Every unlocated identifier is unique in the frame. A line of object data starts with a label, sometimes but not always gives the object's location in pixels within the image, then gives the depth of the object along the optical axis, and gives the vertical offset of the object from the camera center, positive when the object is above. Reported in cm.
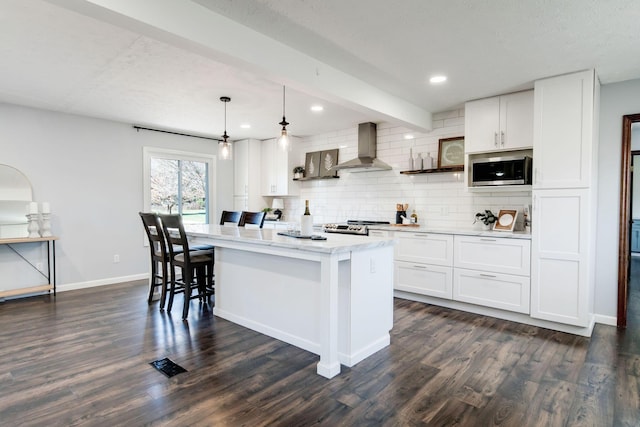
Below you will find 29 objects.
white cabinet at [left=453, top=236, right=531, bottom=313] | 348 -67
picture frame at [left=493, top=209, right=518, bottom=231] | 383 -14
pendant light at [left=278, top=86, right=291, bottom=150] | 332 +64
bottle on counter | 292 -15
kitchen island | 240 -68
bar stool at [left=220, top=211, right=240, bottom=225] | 494 -14
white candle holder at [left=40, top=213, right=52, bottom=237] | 442 -24
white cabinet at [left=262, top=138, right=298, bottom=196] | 619 +65
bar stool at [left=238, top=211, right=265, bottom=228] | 461 -16
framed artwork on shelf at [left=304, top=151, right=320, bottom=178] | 598 +74
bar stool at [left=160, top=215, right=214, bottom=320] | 349 -58
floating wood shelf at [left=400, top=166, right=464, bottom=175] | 433 +49
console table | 413 -73
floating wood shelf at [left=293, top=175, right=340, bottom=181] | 577 +50
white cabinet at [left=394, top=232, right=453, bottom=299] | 397 -67
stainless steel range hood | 490 +80
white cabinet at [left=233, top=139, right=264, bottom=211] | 645 +60
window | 559 +40
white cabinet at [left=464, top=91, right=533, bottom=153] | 367 +94
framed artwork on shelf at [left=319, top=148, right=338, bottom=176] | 574 +77
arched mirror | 426 +7
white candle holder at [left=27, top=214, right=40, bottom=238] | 430 -24
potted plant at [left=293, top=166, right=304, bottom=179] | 618 +63
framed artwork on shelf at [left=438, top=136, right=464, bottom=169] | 443 +73
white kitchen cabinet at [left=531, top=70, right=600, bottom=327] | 314 +9
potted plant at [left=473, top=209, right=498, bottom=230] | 404 -12
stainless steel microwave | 361 +40
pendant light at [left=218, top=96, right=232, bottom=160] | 398 +69
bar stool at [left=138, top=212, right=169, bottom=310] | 371 -47
